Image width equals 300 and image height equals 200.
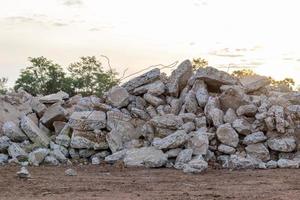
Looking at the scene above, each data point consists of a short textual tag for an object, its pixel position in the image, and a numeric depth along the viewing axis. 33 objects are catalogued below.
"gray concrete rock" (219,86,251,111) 13.21
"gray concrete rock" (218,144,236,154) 12.15
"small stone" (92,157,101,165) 12.41
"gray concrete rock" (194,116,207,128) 12.80
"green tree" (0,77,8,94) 25.22
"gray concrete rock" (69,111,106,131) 13.23
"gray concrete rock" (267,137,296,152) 12.31
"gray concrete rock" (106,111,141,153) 12.73
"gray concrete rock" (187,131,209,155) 11.89
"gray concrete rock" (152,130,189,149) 11.86
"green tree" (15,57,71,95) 23.81
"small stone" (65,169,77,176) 10.58
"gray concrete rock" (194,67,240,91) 13.80
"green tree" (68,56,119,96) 23.25
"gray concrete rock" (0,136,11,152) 12.91
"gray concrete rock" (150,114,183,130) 12.61
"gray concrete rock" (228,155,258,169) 11.60
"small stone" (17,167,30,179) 10.00
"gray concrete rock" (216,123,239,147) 12.29
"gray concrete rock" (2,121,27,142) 13.38
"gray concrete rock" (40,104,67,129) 14.23
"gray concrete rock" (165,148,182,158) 11.89
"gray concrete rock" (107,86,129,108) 13.82
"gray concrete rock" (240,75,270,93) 14.71
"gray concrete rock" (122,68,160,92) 14.33
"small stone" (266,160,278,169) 11.82
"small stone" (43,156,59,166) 12.13
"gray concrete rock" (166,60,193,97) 14.05
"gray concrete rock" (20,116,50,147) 13.12
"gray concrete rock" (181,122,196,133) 12.54
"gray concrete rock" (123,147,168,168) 11.57
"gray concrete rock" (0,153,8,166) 12.26
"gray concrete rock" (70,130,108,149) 12.82
